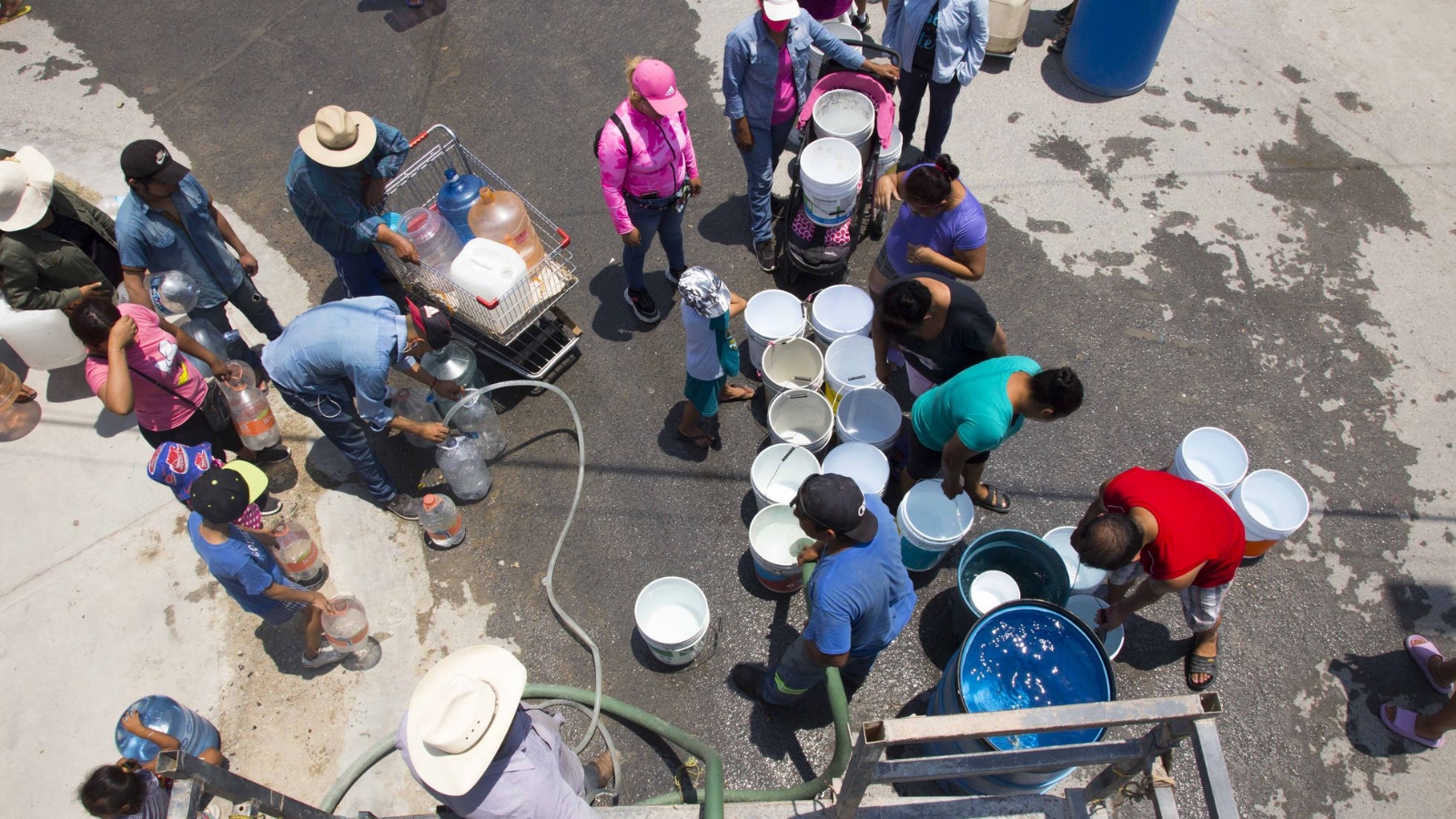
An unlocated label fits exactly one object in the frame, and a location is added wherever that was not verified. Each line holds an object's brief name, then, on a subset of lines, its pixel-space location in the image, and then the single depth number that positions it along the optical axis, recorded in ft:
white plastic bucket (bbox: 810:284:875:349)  17.17
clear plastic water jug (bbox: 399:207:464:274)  16.34
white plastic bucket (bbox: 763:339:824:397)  16.72
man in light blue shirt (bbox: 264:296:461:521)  13.84
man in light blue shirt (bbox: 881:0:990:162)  17.97
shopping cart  15.84
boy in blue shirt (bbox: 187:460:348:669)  11.92
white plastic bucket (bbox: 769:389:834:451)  15.88
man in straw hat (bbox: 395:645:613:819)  8.77
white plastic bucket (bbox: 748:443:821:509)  15.51
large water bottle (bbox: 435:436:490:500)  16.15
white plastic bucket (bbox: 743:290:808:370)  17.48
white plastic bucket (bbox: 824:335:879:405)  16.65
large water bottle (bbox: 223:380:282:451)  16.67
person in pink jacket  15.29
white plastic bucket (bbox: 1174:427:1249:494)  15.40
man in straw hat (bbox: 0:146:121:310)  15.51
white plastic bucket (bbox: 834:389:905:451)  15.90
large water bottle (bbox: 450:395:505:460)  16.80
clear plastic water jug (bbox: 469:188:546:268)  16.47
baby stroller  18.42
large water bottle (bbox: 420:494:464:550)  15.30
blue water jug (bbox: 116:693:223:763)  12.00
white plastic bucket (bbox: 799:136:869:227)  17.29
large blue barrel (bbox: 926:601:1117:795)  11.46
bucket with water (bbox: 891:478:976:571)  14.32
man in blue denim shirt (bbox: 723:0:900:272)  16.76
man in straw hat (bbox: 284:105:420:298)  15.60
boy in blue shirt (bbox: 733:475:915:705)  10.01
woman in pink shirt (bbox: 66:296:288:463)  13.37
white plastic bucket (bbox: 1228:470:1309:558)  14.32
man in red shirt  11.10
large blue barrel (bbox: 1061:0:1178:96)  21.97
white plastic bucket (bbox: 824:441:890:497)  14.93
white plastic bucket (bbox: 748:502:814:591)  14.43
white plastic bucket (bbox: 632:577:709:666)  14.16
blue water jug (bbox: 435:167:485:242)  16.69
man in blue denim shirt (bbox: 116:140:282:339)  14.71
